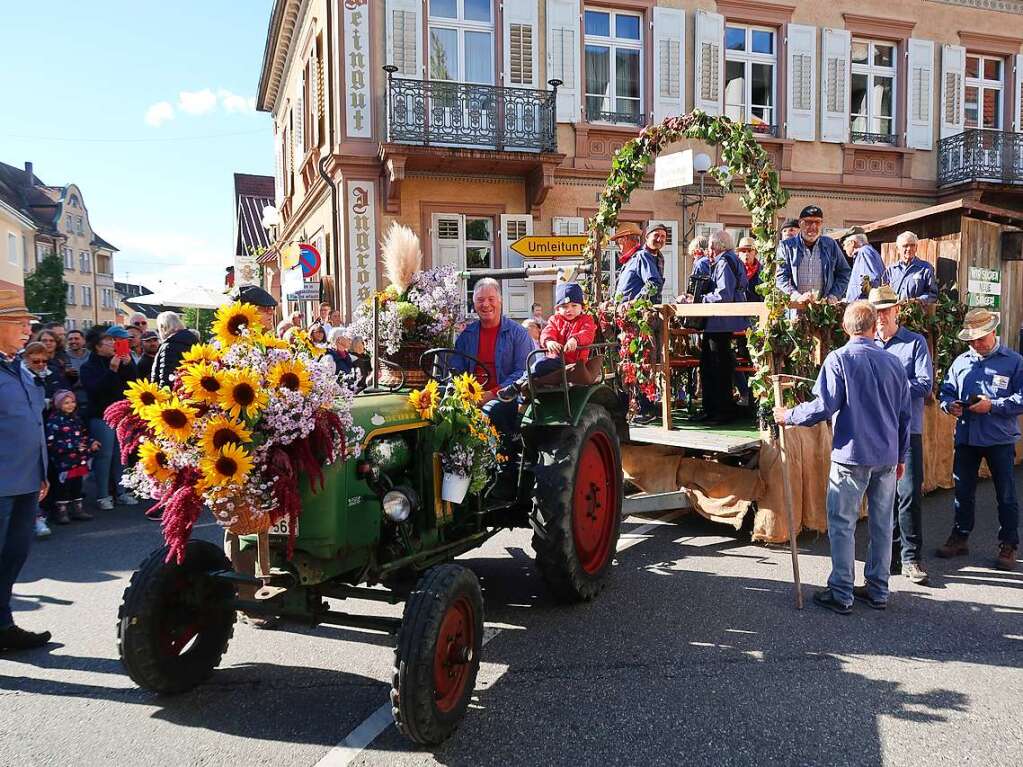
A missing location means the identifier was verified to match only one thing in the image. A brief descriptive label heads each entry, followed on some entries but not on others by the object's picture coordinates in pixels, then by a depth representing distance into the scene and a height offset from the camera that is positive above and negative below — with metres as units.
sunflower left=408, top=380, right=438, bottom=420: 3.65 -0.31
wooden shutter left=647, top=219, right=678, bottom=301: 15.09 +1.41
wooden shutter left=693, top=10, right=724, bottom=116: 14.95 +5.22
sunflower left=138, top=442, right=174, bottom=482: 2.81 -0.45
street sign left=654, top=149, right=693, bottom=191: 6.73 +1.43
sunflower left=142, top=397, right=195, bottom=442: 2.76 -0.29
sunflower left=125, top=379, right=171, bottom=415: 2.86 -0.21
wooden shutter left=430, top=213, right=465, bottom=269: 14.08 +1.75
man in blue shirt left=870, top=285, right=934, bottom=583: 5.12 -0.67
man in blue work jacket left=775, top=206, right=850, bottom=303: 7.07 +0.68
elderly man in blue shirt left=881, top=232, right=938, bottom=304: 7.62 +0.55
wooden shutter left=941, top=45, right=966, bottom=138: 16.42 +5.15
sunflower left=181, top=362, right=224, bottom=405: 2.79 -0.17
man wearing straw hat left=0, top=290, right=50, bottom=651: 4.04 -0.65
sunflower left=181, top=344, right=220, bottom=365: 2.97 -0.06
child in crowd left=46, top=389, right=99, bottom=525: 7.02 -1.03
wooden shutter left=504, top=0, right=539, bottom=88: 13.95 +5.21
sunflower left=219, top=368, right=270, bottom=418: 2.79 -0.21
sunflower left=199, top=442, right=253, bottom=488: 2.73 -0.45
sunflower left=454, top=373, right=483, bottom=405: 3.73 -0.26
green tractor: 2.96 -1.03
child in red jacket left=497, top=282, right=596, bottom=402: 4.57 +0.00
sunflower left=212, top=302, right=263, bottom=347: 3.03 +0.06
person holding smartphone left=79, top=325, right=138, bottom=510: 7.61 -0.45
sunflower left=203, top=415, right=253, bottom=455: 2.74 -0.34
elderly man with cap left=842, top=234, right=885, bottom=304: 7.40 +0.57
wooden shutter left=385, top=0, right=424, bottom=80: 13.29 +5.13
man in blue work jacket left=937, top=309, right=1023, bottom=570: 5.32 -0.61
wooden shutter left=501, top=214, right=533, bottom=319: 14.12 +0.99
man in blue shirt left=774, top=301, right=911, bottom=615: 4.43 -0.61
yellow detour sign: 10.34 +1.18
